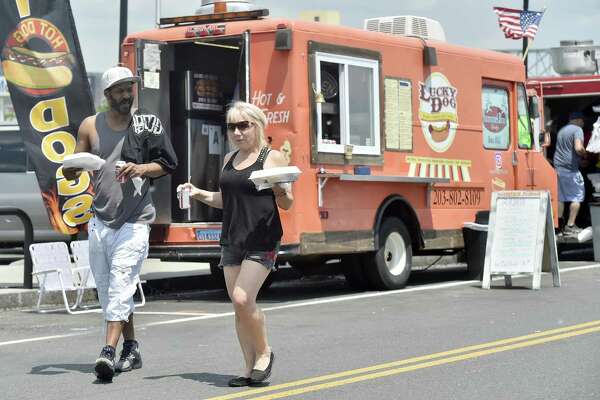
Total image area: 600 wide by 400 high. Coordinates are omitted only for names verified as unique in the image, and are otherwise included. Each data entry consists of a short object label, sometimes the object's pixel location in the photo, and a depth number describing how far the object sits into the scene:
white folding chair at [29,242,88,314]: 13.11
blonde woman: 7.89
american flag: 24.59
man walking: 8.52
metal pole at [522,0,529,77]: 28.56
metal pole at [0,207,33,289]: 13.99
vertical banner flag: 13.63
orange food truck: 13.39
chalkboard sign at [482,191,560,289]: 14.46
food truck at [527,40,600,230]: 19.62
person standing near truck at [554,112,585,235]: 19.19
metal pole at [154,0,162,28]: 14.41
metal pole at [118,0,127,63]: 22.20
